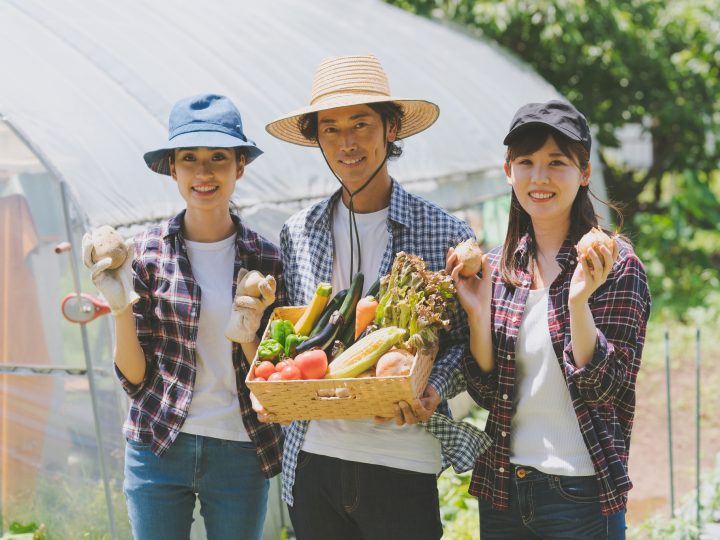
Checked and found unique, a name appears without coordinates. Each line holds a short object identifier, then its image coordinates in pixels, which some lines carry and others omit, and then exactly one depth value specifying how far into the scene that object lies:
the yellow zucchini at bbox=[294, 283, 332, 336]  2.84
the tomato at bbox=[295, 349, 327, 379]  2.64
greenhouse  4.01
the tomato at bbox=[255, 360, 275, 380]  2.67
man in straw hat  2.81
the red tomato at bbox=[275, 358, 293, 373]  2.66
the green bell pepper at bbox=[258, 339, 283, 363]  2.72
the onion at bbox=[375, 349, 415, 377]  2.60
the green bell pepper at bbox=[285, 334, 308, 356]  2.75
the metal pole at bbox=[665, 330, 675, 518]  4.85
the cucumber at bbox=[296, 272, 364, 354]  2.78
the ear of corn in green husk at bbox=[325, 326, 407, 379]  2.65
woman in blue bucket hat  3.00
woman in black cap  2.64
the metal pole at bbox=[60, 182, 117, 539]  3.92
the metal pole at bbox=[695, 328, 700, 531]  4.88
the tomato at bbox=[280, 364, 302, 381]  2.62
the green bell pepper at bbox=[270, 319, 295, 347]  2.77
